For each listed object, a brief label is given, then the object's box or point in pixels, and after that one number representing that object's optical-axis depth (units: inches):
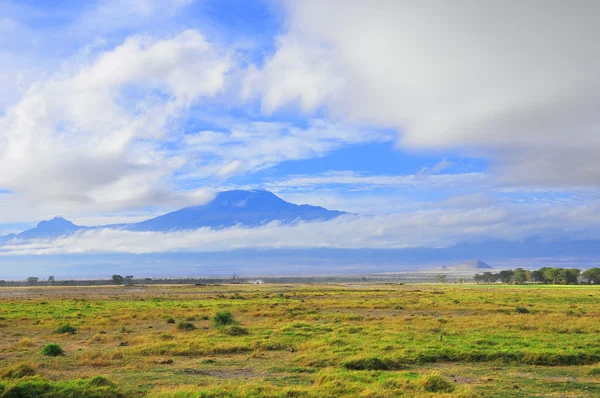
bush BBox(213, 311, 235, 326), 1453.0
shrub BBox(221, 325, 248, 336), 1206.3
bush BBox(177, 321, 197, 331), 1339.8
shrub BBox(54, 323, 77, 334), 1291.8
